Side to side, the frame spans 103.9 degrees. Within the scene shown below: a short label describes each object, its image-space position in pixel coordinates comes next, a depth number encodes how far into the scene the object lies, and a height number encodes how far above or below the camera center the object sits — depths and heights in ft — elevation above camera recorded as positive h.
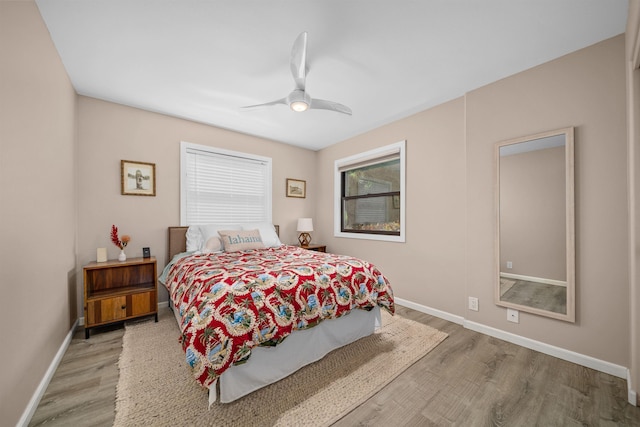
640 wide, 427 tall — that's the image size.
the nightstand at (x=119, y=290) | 8.00 -2.71
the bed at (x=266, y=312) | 4.91 -2.31
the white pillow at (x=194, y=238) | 10.65 -1.06
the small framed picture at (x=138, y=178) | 9.95 +1.47
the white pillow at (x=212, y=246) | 10.12 -1.32
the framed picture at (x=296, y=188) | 14.90 +1.58
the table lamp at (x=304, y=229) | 14.39 -0.90
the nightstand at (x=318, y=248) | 14.17 -1.97
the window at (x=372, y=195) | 11.93 +1.01
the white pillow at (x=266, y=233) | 11.73 -0.92
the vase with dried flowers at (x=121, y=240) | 9.29 -0.98
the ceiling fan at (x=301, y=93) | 5.87 +3.50
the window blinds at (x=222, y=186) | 11.57 +1.40
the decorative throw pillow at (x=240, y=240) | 10.25 -1.11
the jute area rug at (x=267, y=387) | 4.84 -3.95
